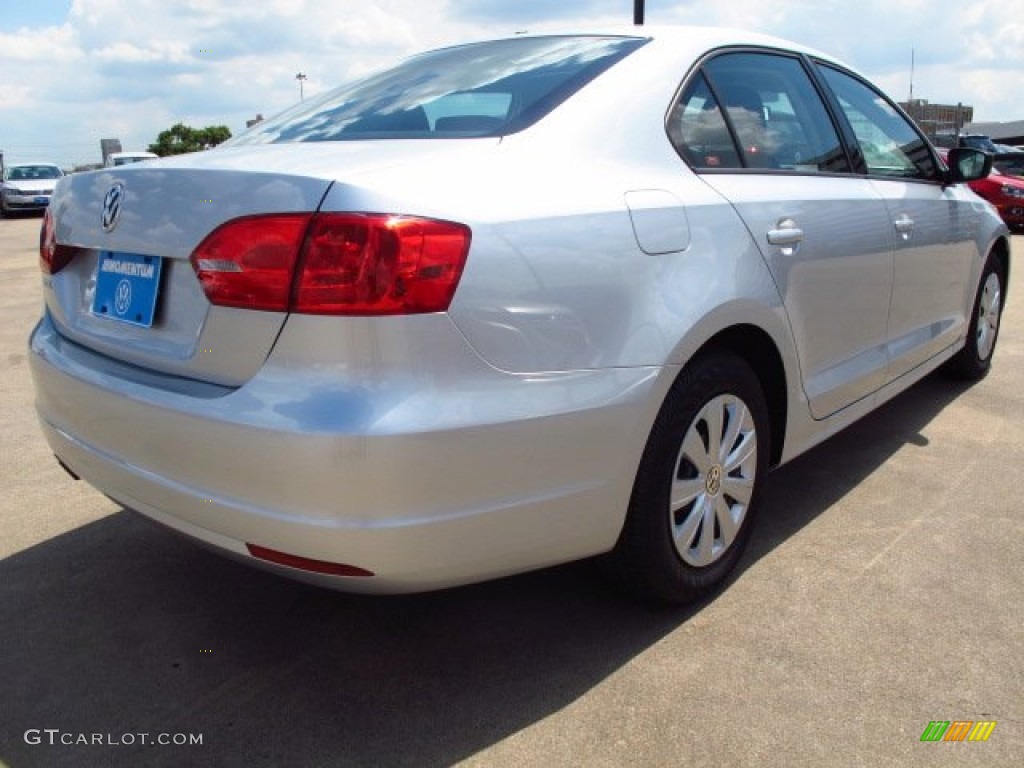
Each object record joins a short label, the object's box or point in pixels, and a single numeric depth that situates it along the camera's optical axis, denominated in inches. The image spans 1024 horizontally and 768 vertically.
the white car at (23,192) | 937.5
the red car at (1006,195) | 580.7
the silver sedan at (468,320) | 73.8
